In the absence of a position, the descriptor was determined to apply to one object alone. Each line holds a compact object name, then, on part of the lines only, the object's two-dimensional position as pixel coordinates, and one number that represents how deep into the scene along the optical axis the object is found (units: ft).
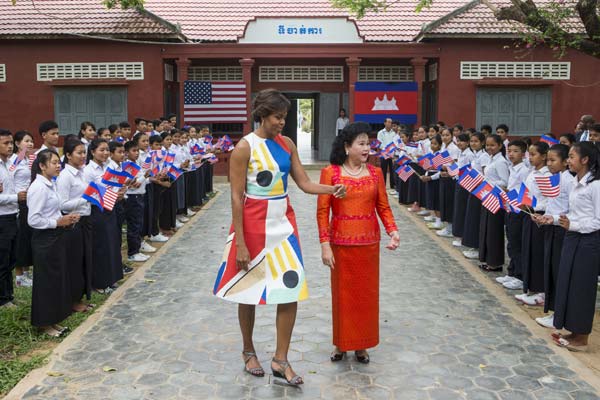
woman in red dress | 15.12
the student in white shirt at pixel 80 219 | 18.85
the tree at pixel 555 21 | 26.32
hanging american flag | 57.52
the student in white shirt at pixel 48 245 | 17.35
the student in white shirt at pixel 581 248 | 16.39
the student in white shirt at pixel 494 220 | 25.03
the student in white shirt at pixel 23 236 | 23.12
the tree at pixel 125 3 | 45.25
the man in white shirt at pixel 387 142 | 49.90
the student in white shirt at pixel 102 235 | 21.18
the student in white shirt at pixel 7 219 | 19.94
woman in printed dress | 13.88
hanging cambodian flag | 59.00
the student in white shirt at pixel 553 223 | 17.99
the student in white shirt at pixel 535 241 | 20.39
